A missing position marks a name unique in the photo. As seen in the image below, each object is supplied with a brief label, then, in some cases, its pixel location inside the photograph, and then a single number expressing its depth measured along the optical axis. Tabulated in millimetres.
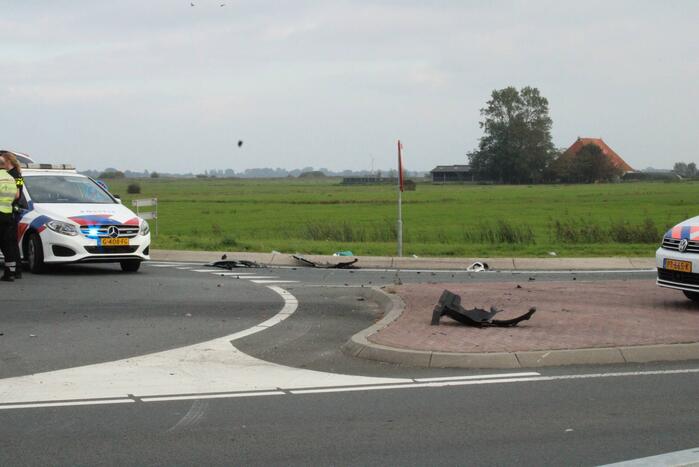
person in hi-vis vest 14984
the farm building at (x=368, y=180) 160362
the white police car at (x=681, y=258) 11320
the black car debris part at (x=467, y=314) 10078
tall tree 135125
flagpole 20891
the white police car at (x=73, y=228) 15711
